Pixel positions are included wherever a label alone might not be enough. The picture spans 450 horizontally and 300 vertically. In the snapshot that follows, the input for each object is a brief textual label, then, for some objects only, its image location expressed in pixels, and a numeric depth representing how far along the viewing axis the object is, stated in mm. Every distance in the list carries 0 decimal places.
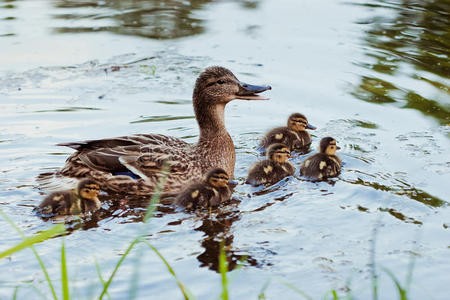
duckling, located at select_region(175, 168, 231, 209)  8898
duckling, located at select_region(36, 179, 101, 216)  8578
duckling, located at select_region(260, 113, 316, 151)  11227
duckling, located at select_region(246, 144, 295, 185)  9734
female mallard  9516
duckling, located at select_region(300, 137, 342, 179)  9852
